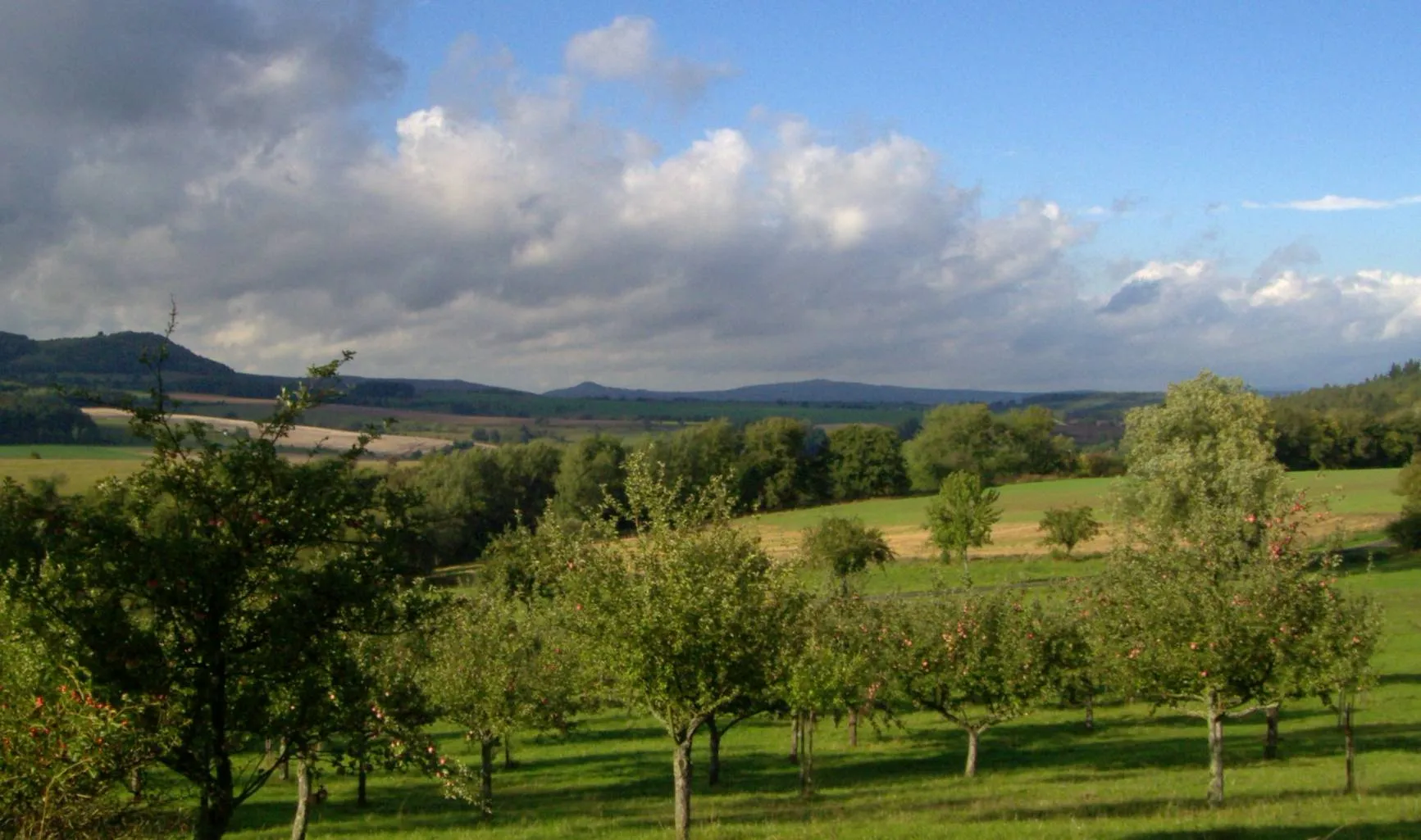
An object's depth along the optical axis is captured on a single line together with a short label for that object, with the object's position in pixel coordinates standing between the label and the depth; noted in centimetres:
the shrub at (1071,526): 7862
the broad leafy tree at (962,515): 7706
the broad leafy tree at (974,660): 2992
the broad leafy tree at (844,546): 6669
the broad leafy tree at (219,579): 1098
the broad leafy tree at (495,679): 2803
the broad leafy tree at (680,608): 1855
